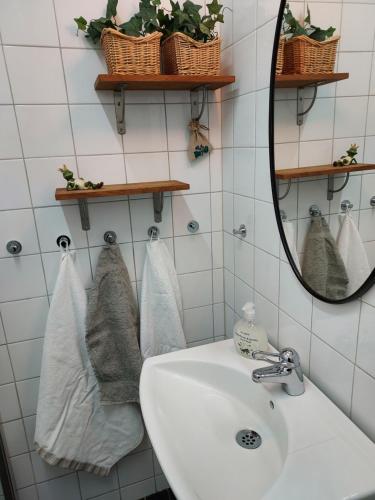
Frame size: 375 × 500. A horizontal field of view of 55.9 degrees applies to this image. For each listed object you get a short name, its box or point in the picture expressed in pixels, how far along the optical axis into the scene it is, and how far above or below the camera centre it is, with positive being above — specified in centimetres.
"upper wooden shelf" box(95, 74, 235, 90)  105 +19
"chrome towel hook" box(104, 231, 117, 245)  131 -32
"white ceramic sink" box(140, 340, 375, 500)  71 -69
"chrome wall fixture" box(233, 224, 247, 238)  128 -31
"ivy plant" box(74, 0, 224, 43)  105 +37
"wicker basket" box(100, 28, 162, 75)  103 +27
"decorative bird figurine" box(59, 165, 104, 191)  113 -10
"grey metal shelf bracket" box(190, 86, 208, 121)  127 +14
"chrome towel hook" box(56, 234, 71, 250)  127 -31
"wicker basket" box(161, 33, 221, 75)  108 +27
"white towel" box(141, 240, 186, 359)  136 -60
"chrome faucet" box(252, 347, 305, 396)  92 -58
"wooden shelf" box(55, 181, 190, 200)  110 -13
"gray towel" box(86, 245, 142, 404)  130 -66
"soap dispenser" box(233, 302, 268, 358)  110 -59
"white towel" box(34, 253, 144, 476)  127 -93
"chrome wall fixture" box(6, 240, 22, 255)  121 -31
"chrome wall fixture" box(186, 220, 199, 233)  142 -31
